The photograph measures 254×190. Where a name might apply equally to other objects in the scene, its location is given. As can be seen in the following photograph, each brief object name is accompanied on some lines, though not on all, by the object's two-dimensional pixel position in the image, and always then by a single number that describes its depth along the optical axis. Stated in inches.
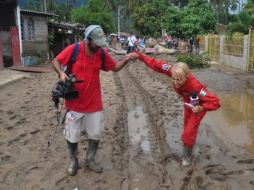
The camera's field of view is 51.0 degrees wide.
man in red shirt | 117.8
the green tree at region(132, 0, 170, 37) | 1195.1
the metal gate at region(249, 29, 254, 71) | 447.4
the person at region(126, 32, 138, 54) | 634.3
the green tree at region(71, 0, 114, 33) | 1248.1
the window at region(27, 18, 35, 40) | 581.3
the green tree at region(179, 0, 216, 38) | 736.6
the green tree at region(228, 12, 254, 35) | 457.5
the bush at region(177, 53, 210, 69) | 513.8
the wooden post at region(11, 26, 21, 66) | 494.5
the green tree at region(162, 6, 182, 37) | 770.1
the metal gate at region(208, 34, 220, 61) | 629.0
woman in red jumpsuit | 124.6
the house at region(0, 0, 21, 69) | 493.8
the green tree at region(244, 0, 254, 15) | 451.1
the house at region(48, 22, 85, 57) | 690.5
